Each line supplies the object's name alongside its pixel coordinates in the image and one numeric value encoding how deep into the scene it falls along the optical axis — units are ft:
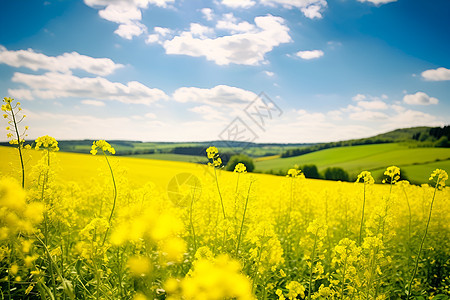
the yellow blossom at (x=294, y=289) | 8.49
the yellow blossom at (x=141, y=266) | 4.63
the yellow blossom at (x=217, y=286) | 4.14
